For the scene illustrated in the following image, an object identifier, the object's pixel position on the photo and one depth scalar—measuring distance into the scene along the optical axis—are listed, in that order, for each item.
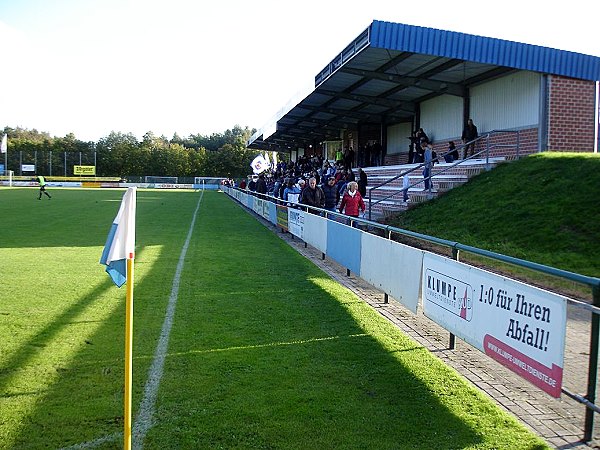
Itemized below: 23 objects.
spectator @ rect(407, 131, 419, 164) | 26.30
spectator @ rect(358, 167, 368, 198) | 20.42
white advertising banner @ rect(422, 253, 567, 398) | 4.08
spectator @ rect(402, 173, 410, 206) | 19.66
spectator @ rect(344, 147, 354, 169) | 33.22
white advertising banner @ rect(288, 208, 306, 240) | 15.52
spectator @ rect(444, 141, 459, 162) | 21.85
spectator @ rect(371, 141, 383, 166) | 34.16
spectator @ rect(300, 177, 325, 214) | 15.89
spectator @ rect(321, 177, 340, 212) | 16.30
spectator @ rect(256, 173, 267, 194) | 29.68
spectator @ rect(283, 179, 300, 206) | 21.72
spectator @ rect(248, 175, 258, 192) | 35.52
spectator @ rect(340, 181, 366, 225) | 13.83
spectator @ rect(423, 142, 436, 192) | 18.81
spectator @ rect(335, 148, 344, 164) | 35.61
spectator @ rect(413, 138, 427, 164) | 25.39
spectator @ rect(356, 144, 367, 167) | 36.66
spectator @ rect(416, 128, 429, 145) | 24.55
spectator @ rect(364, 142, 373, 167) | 35.09
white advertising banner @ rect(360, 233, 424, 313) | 6.92
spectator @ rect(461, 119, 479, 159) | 21.52
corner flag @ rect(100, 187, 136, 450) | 3.92
